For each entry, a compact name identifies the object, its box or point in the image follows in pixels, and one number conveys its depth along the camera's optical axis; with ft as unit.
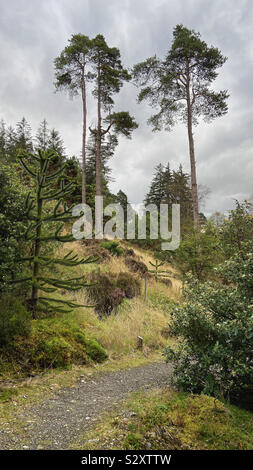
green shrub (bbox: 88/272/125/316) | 25.25
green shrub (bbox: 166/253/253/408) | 9.12
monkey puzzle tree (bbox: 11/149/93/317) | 16.58
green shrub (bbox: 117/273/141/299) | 29.93
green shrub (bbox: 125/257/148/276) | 38.37
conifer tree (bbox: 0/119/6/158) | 122.93
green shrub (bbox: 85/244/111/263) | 39.22
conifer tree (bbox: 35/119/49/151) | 119.78
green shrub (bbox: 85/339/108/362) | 16.28
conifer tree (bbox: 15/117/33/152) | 134.60
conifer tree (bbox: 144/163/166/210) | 123.85
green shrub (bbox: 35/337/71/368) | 13.84
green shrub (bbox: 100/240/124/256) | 43.50
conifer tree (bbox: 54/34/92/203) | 56.24
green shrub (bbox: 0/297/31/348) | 13.25
